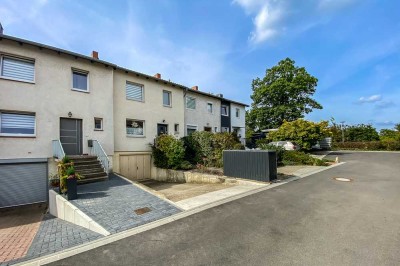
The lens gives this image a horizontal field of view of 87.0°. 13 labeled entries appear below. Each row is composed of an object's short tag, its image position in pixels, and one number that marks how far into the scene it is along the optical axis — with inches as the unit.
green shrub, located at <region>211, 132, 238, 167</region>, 586.2
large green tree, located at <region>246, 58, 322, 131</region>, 1348.4
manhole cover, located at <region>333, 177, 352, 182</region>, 438.0
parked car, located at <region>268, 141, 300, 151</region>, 892.0
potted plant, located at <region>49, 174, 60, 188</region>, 361.7
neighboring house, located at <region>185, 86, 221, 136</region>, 766.2
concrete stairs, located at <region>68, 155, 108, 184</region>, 395.9
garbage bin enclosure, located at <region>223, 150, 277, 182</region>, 414.0
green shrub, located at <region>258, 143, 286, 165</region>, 677.9
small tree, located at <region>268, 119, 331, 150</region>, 928.3
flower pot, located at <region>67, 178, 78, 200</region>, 292.3
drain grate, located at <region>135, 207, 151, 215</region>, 257.1
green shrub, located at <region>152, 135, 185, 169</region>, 566.2
